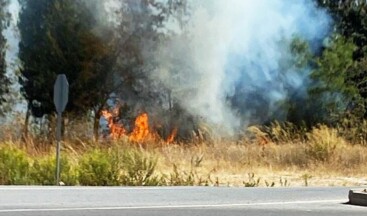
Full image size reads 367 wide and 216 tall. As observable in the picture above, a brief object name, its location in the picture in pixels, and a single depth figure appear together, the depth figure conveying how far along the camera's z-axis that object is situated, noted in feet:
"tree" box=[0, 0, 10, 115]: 128.67
